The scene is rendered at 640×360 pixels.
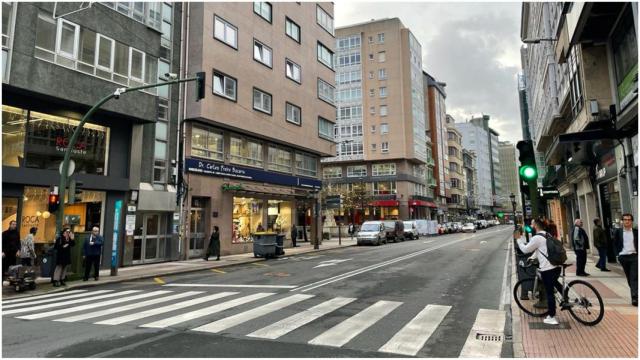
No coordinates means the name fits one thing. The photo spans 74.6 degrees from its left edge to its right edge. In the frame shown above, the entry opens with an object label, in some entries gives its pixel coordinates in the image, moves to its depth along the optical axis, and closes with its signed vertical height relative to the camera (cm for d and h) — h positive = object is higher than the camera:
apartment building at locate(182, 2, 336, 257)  2294 +696
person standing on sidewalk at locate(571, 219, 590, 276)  1330 -79
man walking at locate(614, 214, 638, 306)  847 -65
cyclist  714 -75
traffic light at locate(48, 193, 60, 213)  1313 +87
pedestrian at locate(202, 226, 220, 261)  2114 -85
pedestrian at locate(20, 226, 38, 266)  1255 -60
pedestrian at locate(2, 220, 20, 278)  1246 -47
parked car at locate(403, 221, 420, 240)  4372 -42
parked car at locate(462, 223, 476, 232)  6412 -38
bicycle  702 -134
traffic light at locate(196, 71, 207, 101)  1370 +466
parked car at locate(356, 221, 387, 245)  3422 -60
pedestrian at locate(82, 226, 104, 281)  1388 -71
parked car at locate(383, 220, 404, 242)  3950 -35
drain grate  654 -176
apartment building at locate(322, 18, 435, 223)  6562 +1706
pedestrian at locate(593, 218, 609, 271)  1397 -56
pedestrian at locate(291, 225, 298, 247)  3022 -48
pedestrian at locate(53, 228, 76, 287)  1287 -83
